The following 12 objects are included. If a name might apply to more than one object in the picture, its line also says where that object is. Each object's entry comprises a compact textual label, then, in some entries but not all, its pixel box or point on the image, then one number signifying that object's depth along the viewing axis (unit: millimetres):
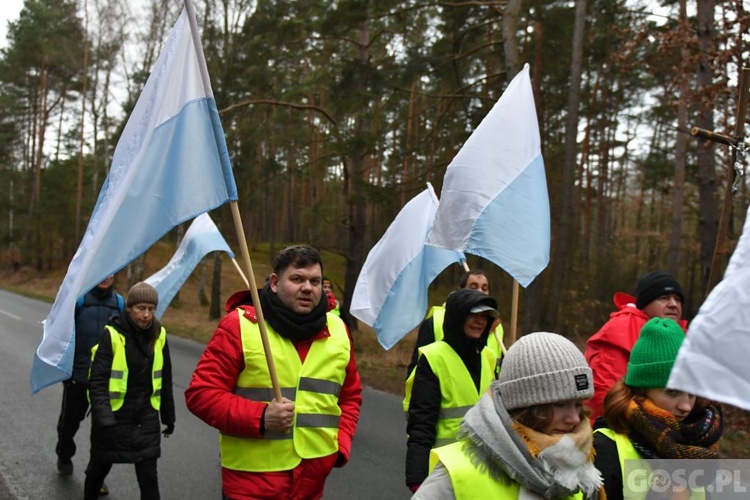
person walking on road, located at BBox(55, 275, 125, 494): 5781
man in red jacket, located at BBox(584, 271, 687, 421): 3521
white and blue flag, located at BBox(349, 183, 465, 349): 6004
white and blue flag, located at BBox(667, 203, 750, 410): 1729
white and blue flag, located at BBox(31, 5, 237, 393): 3197
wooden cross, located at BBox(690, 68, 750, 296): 3100
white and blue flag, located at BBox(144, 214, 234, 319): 6227
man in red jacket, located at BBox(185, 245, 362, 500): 3088
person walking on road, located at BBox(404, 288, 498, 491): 3578
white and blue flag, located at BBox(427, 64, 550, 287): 4449
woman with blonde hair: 1978
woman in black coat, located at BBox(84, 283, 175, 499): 4617
